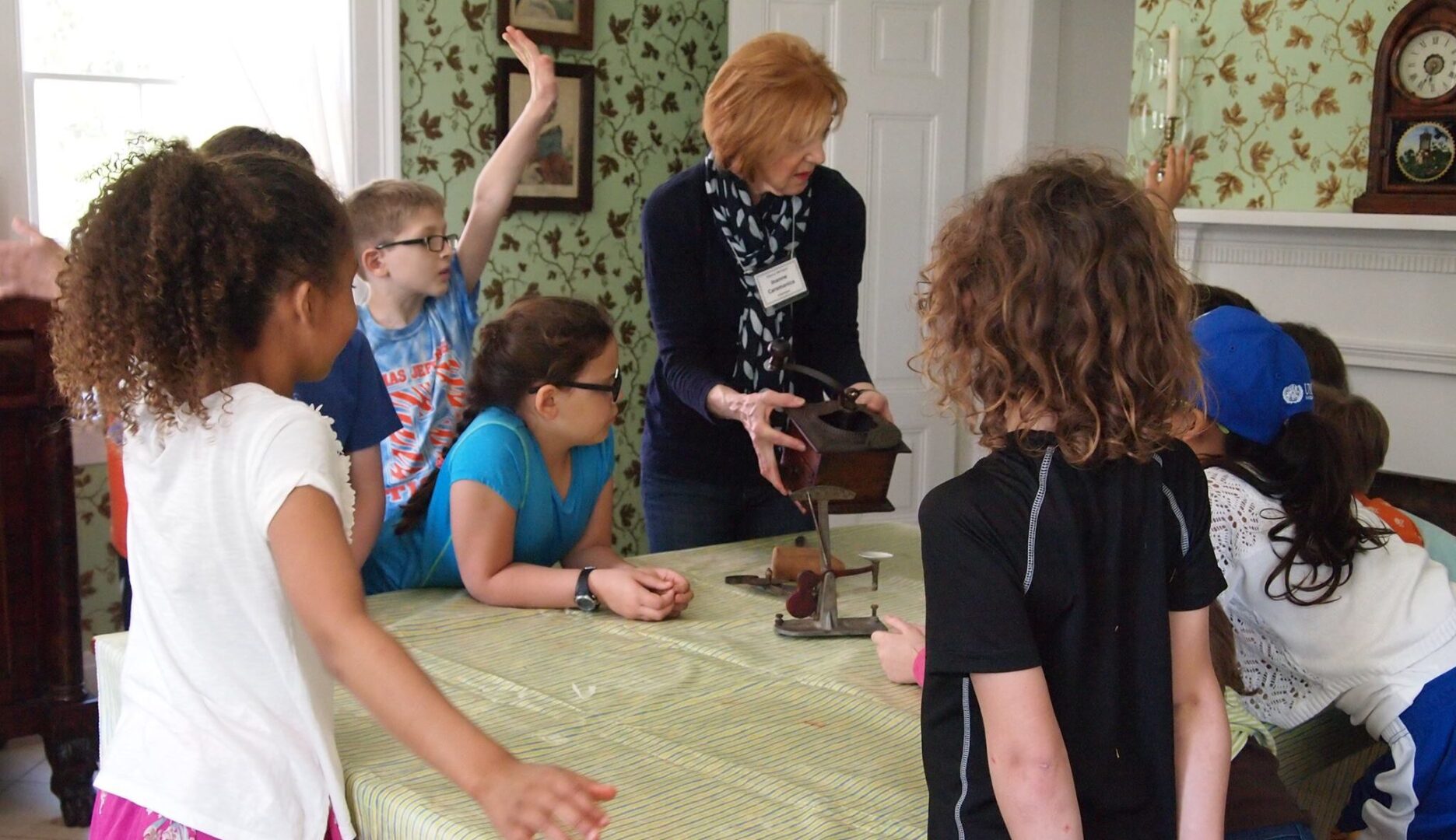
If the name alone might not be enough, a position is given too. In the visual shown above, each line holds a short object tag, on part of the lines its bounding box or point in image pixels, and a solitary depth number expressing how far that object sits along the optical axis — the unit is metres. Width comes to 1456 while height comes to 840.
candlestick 4.16
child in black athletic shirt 1.14
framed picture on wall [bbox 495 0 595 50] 4.27
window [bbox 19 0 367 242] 3.62
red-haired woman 2.44
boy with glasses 2.47
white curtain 3.78
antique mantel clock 3.60
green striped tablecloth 1.35
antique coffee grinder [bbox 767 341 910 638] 1.92
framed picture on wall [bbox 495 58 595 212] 4.38
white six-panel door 4.43
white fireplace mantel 3.69
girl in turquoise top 2.01
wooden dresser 2.99
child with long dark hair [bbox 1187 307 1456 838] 1.72
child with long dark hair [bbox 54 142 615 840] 1.18
